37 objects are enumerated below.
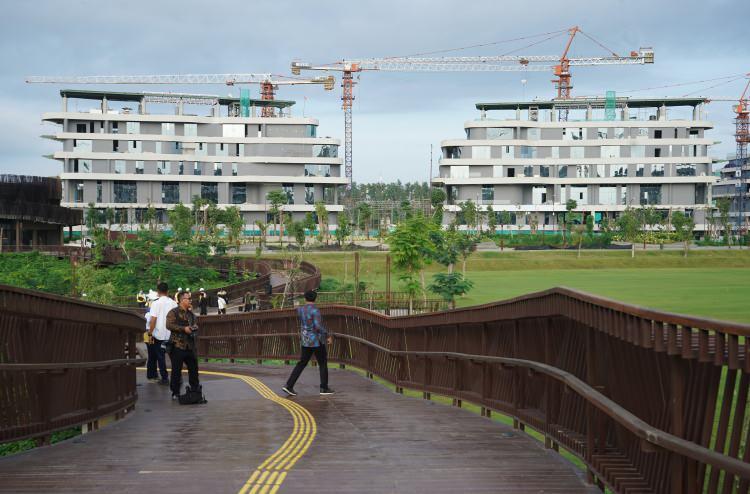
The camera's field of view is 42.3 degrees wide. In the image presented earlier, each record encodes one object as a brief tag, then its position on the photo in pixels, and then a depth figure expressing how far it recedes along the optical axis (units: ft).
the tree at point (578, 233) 313.87
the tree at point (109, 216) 362.23
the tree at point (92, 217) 350.99
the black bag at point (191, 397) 49.29
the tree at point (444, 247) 204.30
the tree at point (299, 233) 264.11
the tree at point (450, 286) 168.55
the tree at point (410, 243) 179.11
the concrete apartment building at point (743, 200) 569.72
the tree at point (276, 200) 368.68
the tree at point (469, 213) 384.53
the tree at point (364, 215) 401.68
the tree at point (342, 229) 350.64
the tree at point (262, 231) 361.14
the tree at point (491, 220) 382.22
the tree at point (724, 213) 388.94
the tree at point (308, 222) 348.28
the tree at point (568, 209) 382.63
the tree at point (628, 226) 323.78
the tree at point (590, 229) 355.15
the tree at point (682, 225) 335.06
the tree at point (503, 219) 410.56
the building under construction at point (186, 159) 391.04
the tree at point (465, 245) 225.97
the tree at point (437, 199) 395.01
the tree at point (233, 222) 338.13
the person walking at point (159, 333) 59.06
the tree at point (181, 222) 265.34
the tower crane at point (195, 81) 515.09
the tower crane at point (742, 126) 627.05
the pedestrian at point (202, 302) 139.92
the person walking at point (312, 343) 54.44
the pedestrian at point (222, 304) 140.56
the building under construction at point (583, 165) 417.69
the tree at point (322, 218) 387.14
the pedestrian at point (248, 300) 148.15
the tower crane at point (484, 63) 552.00
